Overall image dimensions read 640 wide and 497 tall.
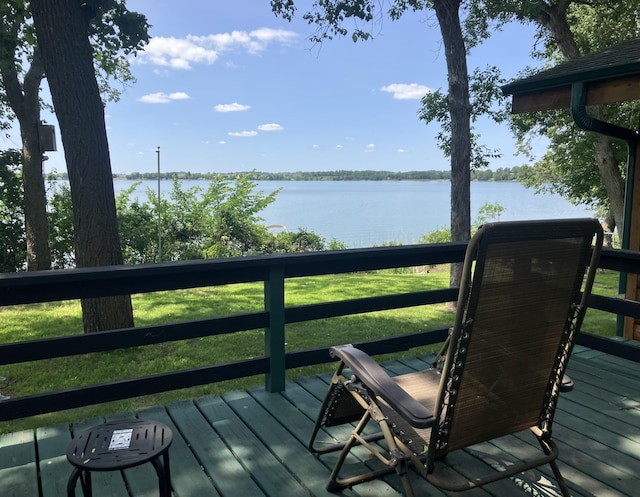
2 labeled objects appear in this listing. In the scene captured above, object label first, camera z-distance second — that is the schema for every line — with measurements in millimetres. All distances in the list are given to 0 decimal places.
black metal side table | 1404
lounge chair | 1614
